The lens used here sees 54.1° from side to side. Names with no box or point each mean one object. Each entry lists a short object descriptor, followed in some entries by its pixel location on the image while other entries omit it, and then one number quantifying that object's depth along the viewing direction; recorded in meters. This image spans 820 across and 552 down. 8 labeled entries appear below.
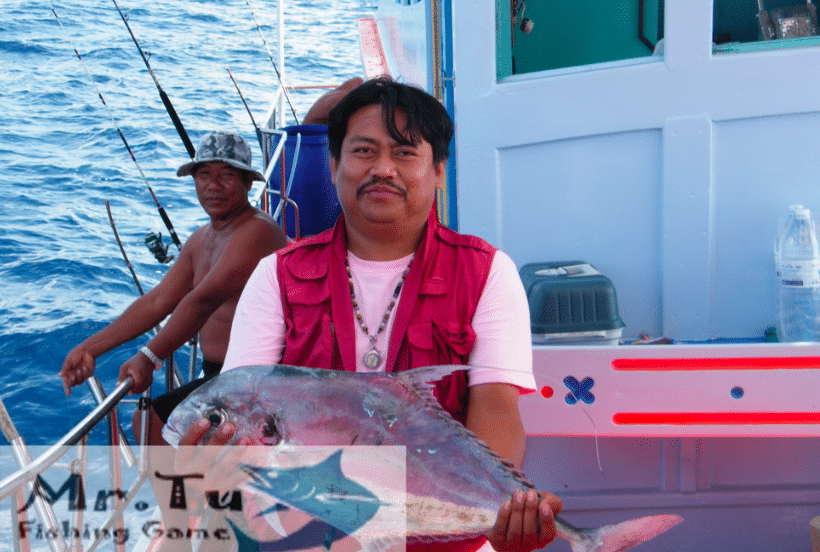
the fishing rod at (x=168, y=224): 4.74
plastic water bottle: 2.68
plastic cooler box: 2.68
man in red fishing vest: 1.85
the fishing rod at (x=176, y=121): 4.77
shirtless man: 3.27
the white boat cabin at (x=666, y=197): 2.88
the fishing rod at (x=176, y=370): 3.73
